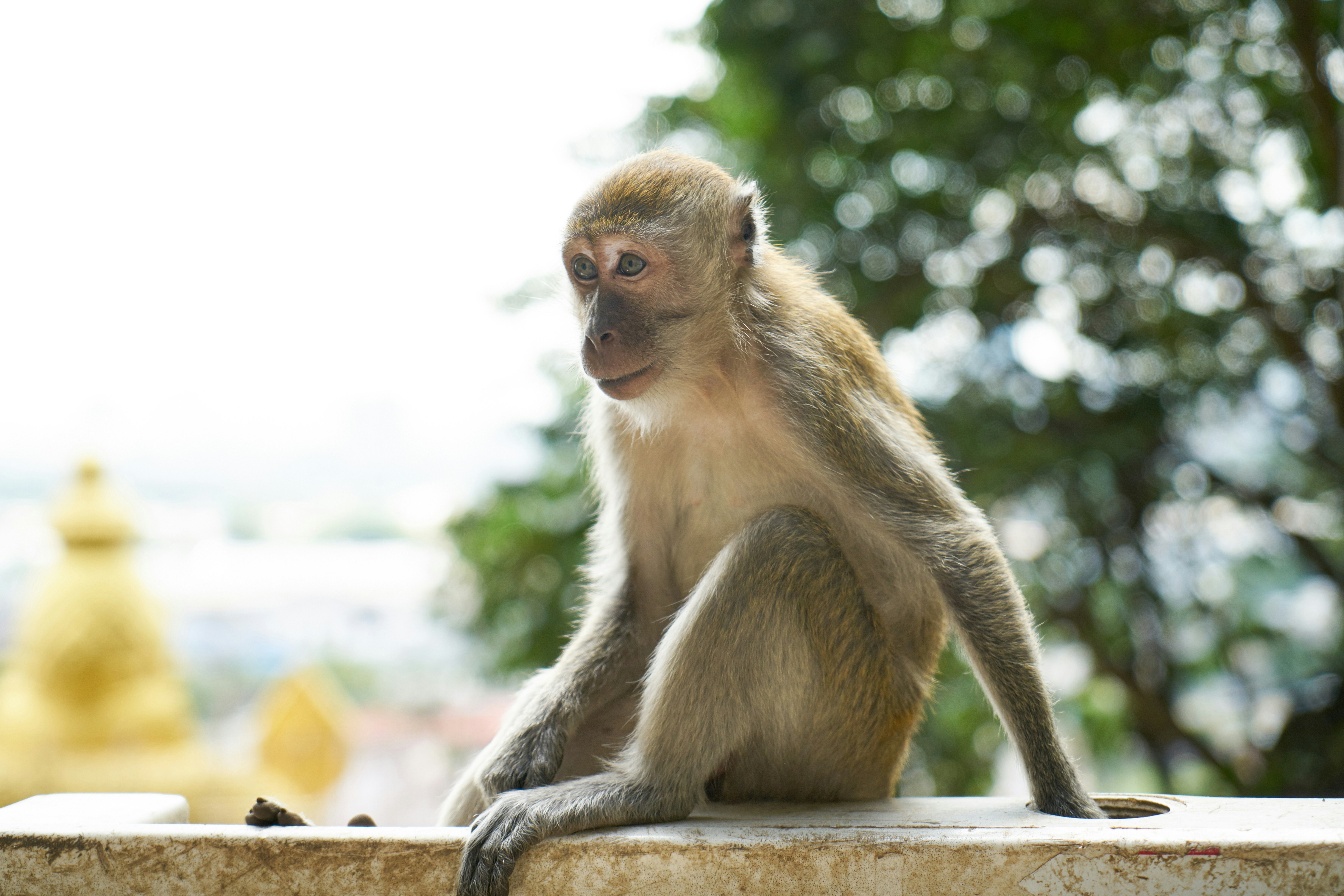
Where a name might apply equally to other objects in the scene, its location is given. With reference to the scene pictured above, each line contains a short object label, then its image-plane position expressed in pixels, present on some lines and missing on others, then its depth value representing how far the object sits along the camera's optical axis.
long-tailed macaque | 2.63
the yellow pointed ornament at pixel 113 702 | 8.26
